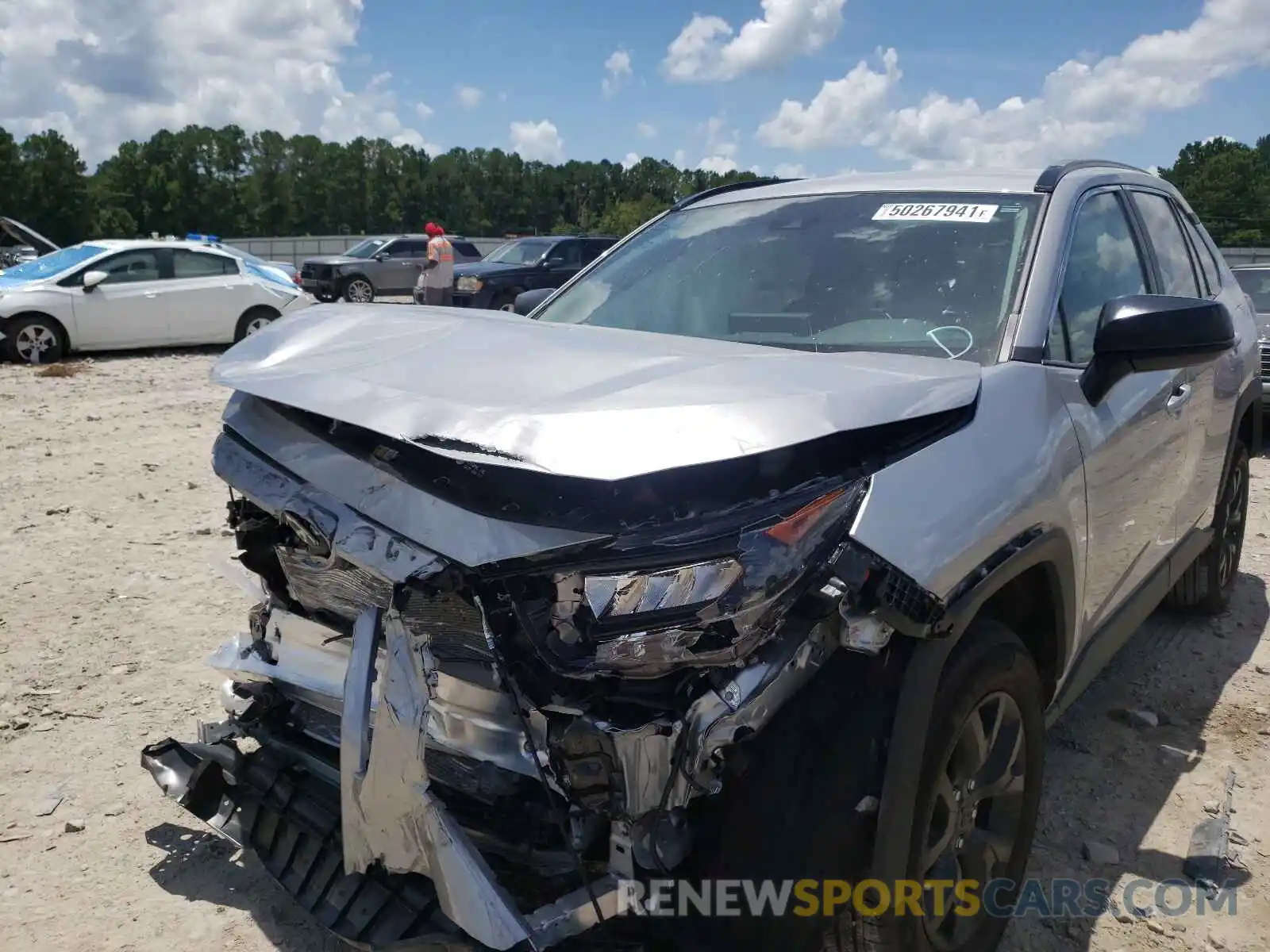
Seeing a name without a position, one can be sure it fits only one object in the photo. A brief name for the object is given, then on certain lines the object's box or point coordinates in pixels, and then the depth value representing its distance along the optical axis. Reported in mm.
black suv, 16953
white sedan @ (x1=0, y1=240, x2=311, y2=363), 12938
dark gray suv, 22875
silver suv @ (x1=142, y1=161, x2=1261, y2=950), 1835
